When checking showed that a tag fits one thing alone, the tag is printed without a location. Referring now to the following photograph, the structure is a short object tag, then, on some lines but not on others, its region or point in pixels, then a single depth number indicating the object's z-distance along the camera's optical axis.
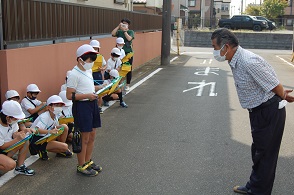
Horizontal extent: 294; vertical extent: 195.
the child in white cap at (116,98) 8.63
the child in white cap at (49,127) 5.05
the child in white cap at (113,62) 8.20
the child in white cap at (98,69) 7.65
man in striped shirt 3.84
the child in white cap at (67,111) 5.65
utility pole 16.86
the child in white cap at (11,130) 4.51
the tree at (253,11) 61.44
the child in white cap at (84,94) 4.47
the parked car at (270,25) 39.53
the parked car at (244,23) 37.72
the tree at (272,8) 53.50
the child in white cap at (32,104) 5.86
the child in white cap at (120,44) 8.73
